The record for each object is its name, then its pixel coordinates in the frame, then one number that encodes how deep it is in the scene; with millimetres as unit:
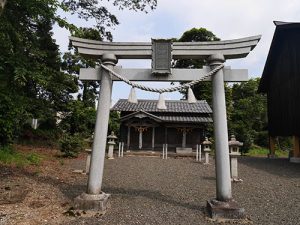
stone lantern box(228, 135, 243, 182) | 9652
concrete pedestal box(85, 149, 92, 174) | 10355
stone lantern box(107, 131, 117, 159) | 16381
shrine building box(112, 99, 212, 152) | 22230
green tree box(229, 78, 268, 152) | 33000
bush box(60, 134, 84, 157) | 15959
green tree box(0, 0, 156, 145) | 7758
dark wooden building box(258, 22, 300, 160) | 15430
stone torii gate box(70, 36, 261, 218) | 5578
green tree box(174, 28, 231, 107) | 29959
